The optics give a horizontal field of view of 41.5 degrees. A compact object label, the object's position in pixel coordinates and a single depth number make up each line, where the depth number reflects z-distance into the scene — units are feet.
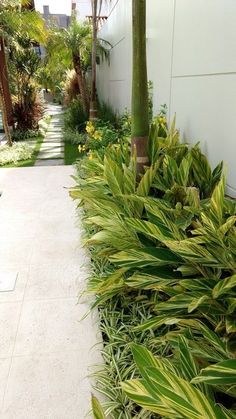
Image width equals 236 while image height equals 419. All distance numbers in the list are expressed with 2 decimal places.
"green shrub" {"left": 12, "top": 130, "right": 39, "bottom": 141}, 28.50
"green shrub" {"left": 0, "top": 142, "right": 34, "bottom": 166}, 20.90
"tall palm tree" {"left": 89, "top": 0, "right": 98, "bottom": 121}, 22.66
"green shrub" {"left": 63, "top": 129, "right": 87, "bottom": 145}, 26.02
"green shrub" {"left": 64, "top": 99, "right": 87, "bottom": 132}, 29.30
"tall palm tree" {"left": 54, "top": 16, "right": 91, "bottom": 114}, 26.96
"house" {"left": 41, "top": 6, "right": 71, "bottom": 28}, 101.95
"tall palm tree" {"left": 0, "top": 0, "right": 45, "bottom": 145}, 20.54
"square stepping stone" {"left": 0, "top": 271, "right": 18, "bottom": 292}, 8.02
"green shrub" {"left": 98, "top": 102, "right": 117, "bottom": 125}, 25.98
